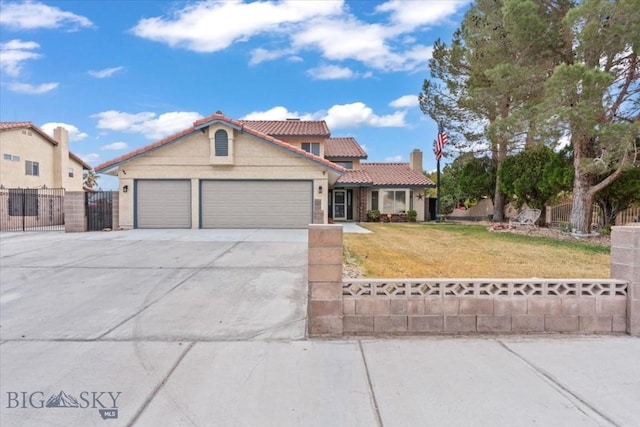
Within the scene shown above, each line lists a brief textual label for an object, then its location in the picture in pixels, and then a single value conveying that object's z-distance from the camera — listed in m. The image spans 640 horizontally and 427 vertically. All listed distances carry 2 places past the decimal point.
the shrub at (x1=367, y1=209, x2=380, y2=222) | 23.02
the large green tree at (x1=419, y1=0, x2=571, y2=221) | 12.87
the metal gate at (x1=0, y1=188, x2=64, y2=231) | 18.42
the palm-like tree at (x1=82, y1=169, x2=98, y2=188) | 45.99
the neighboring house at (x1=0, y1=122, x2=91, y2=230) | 19.07
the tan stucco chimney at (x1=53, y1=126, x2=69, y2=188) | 24.80
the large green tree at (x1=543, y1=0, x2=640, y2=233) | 10.55
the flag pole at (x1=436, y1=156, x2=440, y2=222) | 21.68
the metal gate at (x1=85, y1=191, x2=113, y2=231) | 15.92
